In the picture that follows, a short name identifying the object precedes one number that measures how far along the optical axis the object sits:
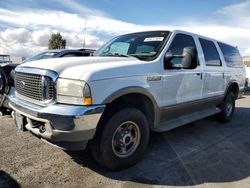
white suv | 2.18
